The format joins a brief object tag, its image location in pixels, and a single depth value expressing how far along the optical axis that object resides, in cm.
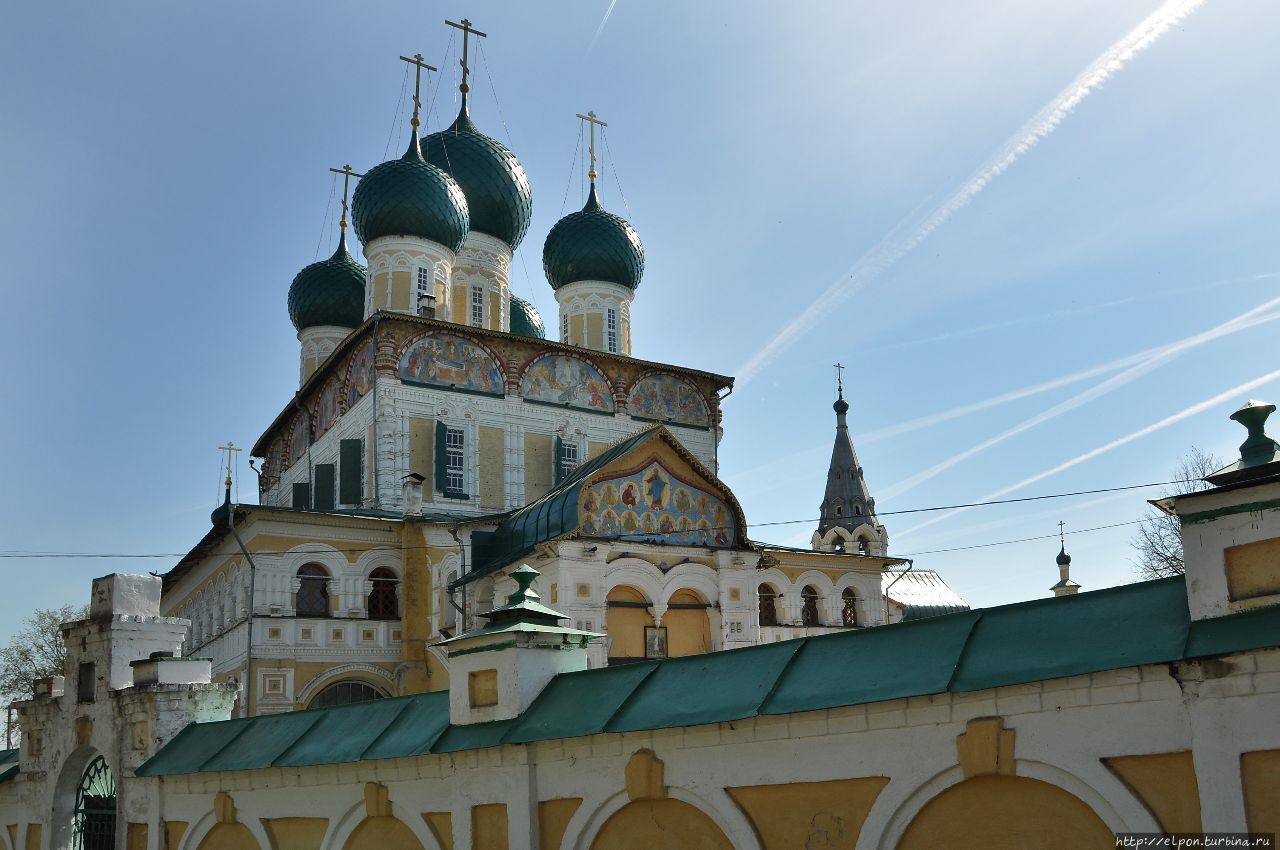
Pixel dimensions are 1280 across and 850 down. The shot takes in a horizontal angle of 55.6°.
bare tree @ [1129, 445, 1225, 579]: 2447
